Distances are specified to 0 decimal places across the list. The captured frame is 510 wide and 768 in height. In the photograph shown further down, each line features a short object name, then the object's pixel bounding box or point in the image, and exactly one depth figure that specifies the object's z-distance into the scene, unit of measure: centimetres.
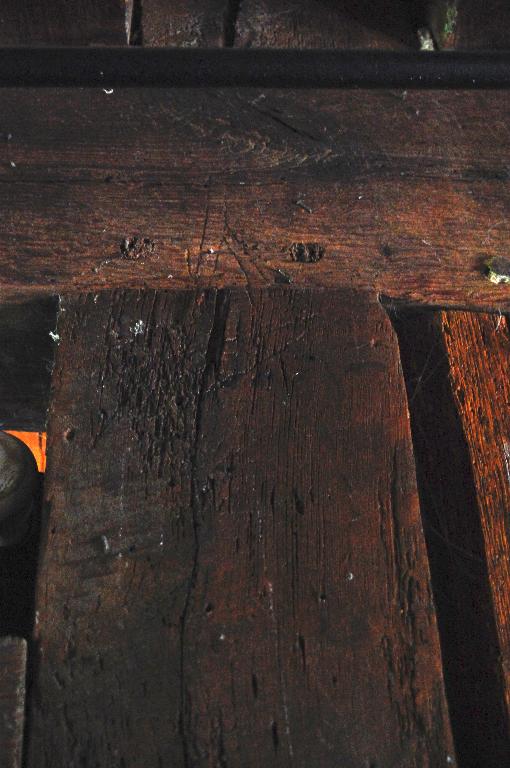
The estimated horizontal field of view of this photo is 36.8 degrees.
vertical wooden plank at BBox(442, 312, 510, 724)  92
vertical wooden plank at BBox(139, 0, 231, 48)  142
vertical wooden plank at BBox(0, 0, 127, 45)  132
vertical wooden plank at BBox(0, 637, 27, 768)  78
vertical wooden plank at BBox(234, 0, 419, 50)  143
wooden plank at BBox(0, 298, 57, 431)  117
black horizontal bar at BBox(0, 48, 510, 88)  98
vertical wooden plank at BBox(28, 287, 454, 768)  80
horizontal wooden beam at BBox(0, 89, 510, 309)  117
